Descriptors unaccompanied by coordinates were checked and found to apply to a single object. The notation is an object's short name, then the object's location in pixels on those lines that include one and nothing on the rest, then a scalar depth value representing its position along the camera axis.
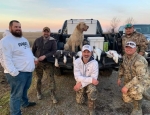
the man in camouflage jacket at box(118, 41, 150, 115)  3.44
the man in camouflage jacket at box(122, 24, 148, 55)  4.46
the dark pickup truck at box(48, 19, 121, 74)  4.32
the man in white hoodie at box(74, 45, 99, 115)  3.58
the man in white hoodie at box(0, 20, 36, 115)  3.04
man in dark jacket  4.07
